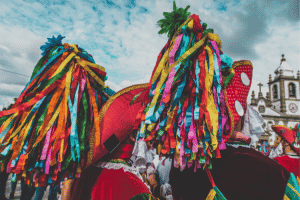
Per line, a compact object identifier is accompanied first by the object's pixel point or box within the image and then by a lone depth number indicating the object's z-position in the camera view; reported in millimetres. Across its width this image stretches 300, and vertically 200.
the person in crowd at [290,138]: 5273
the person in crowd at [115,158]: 1591
